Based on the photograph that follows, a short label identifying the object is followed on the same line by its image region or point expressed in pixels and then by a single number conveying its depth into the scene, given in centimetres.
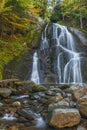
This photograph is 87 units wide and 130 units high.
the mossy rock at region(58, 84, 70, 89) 1190
